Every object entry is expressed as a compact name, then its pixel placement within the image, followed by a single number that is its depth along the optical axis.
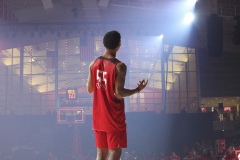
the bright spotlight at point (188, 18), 22.42
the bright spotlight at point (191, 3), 21.39
